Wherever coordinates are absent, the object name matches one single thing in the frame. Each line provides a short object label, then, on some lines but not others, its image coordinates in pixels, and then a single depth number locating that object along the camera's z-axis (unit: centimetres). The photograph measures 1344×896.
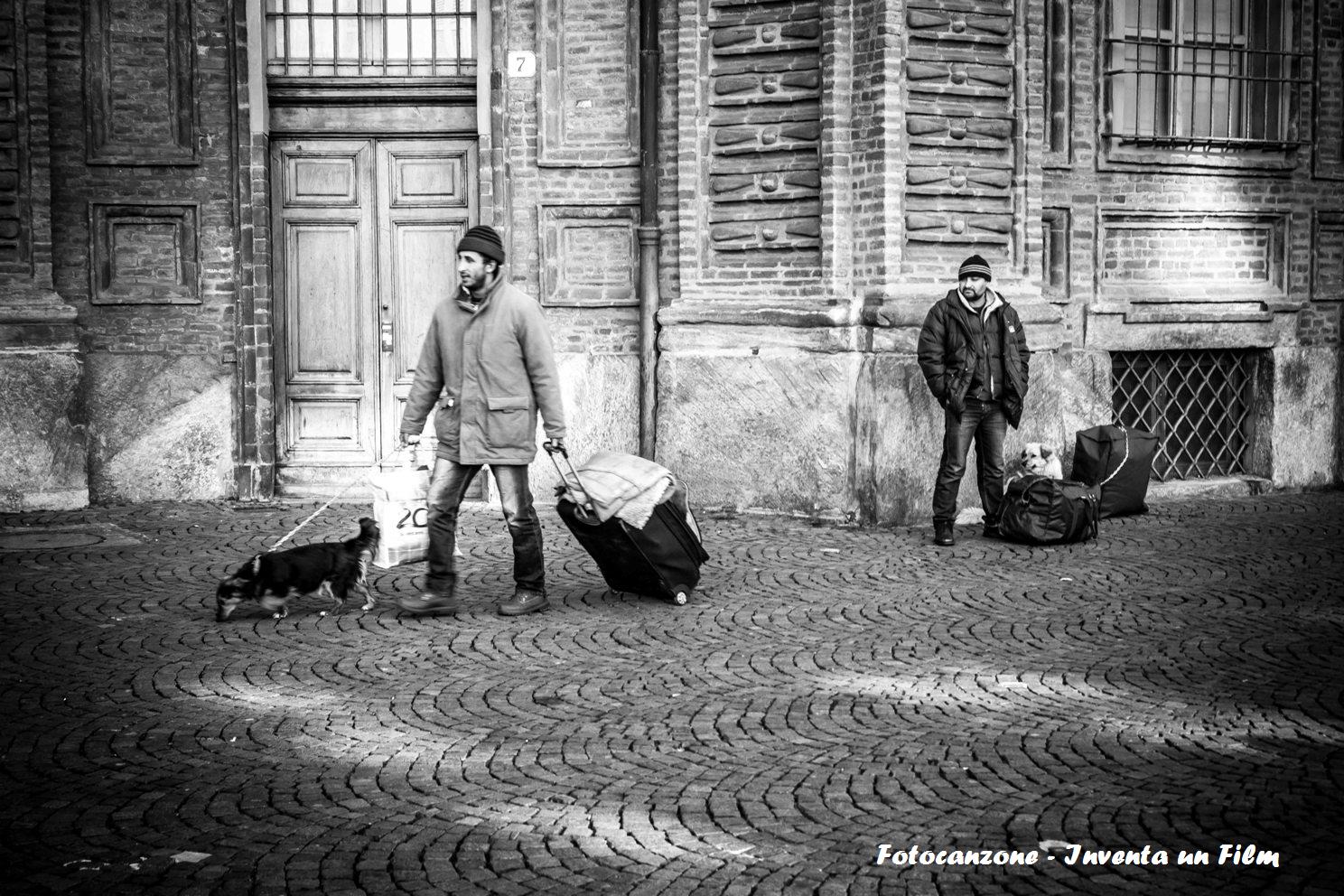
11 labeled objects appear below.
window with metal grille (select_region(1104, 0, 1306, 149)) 1319
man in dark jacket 1040
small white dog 1093
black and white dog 777
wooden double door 1252
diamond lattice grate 1349
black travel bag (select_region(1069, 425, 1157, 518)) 1182
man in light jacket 798
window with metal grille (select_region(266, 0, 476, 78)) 1233
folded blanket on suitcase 803
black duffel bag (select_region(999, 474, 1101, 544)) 1034
